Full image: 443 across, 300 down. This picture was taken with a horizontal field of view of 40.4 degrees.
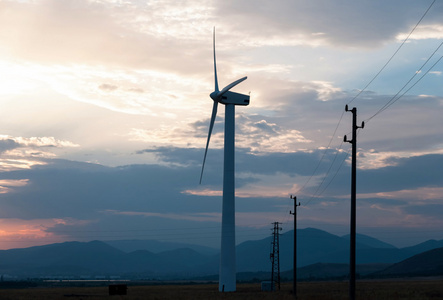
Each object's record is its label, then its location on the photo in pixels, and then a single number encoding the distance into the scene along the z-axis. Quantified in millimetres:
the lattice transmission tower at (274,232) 105619
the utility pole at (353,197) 47750
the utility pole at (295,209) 92350
